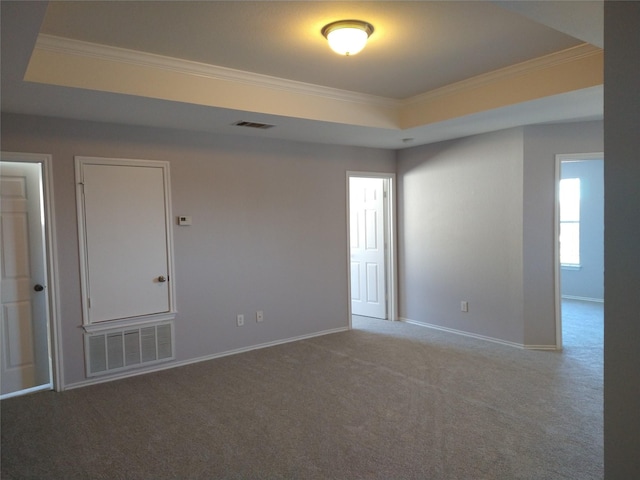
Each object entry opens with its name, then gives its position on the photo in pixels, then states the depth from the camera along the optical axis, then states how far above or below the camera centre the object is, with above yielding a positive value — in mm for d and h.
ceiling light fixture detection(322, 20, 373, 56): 2717 +1134
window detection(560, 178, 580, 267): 7512 -120
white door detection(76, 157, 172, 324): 3979 -113
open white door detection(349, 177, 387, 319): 6203 -402
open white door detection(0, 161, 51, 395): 3879 -475
